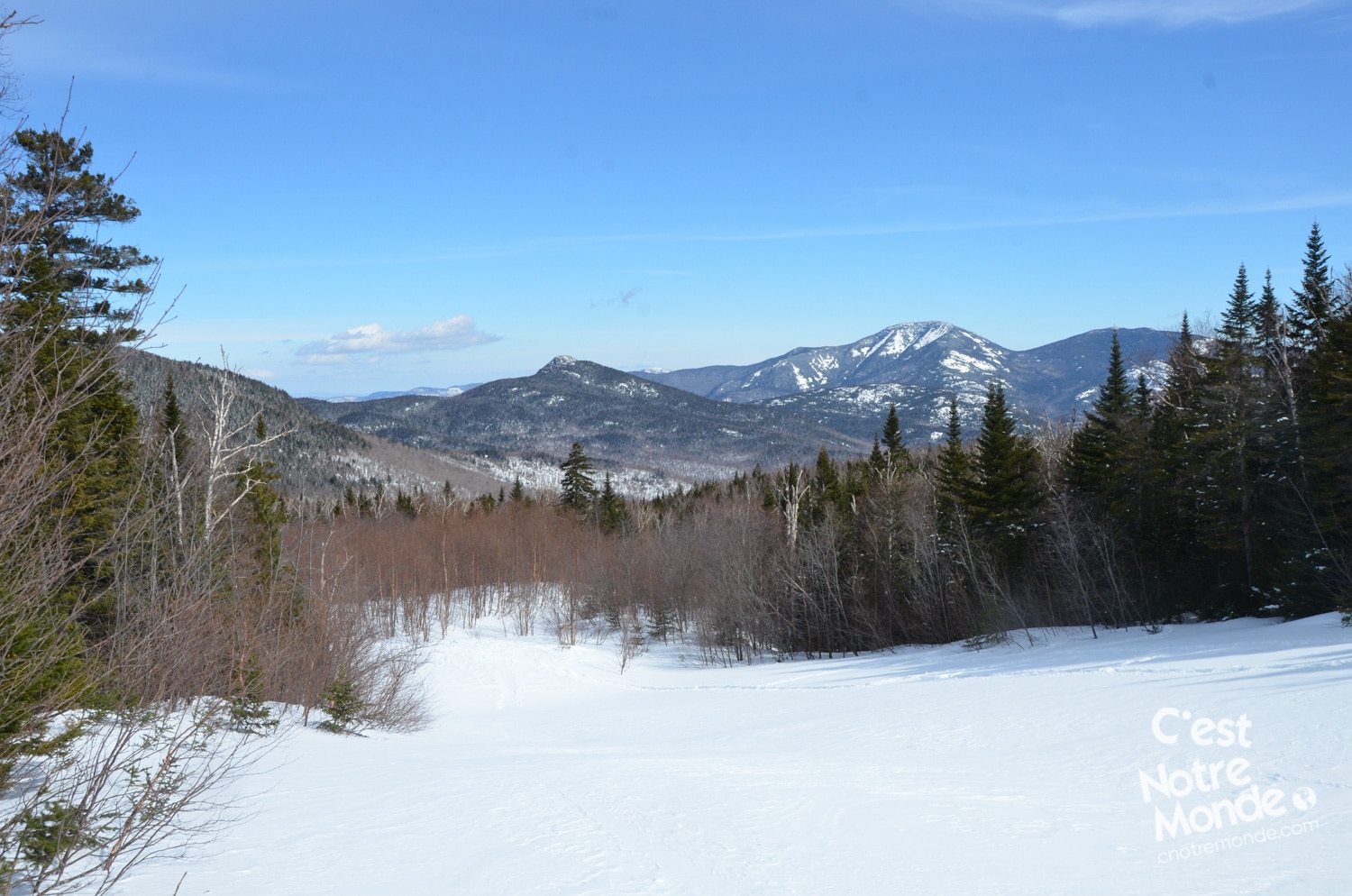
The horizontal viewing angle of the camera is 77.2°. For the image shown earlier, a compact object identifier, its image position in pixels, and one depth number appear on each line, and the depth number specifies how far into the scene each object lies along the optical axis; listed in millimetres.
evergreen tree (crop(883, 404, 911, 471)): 57875
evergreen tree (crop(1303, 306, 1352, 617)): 27172
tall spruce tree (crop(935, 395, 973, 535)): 44438
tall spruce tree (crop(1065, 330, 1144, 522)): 38250
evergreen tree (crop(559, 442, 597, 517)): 79375
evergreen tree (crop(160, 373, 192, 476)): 26047
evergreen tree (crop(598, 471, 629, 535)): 76938
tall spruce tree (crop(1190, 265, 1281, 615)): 31609
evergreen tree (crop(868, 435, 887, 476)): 59781
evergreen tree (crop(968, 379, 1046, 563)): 42406
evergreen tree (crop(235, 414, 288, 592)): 24438
